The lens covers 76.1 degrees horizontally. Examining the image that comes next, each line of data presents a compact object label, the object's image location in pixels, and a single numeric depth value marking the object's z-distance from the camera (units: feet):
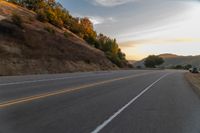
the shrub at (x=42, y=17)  97.77
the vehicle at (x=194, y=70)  84.30
